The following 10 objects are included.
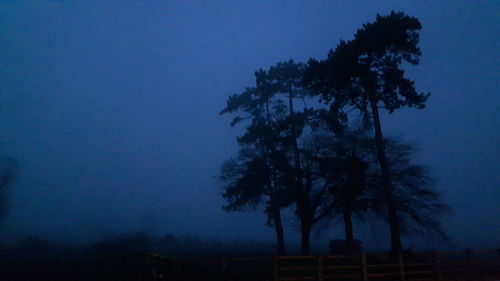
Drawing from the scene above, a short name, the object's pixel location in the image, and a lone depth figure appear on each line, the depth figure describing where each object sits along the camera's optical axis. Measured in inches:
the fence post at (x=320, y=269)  642.8
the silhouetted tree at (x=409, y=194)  845.8
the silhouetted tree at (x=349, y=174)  909.2
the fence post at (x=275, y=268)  607.5
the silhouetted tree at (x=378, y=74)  826.2
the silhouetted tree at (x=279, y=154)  1022.4
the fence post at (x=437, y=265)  704.1
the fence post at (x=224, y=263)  627.5
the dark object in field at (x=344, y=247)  1016.9
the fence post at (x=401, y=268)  685.2
